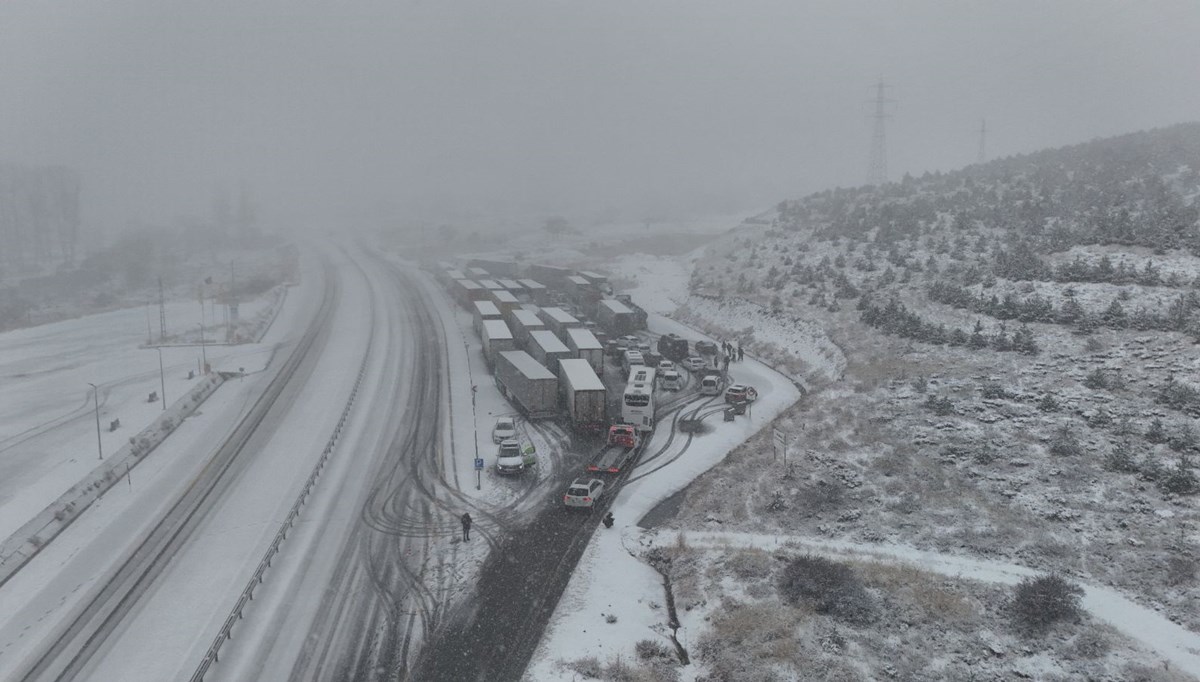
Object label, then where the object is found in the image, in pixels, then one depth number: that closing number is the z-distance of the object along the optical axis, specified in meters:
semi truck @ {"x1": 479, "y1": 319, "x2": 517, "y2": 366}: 55.19
